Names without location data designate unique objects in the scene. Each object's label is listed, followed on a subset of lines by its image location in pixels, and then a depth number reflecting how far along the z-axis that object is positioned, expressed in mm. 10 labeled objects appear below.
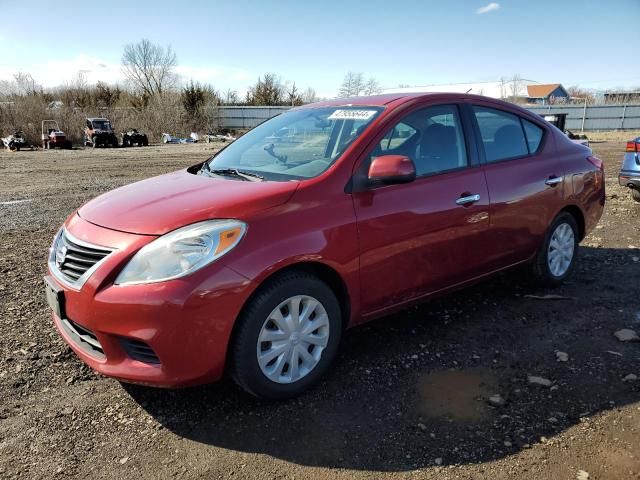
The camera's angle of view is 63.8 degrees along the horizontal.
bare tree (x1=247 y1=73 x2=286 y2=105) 54438
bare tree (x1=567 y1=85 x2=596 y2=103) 66412
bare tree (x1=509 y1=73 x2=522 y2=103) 62309
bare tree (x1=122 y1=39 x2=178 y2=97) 65188
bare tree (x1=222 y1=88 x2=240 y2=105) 57031
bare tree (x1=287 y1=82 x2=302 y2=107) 55562
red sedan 2555
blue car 7668
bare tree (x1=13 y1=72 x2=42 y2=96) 42172
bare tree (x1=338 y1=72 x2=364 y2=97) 52719
